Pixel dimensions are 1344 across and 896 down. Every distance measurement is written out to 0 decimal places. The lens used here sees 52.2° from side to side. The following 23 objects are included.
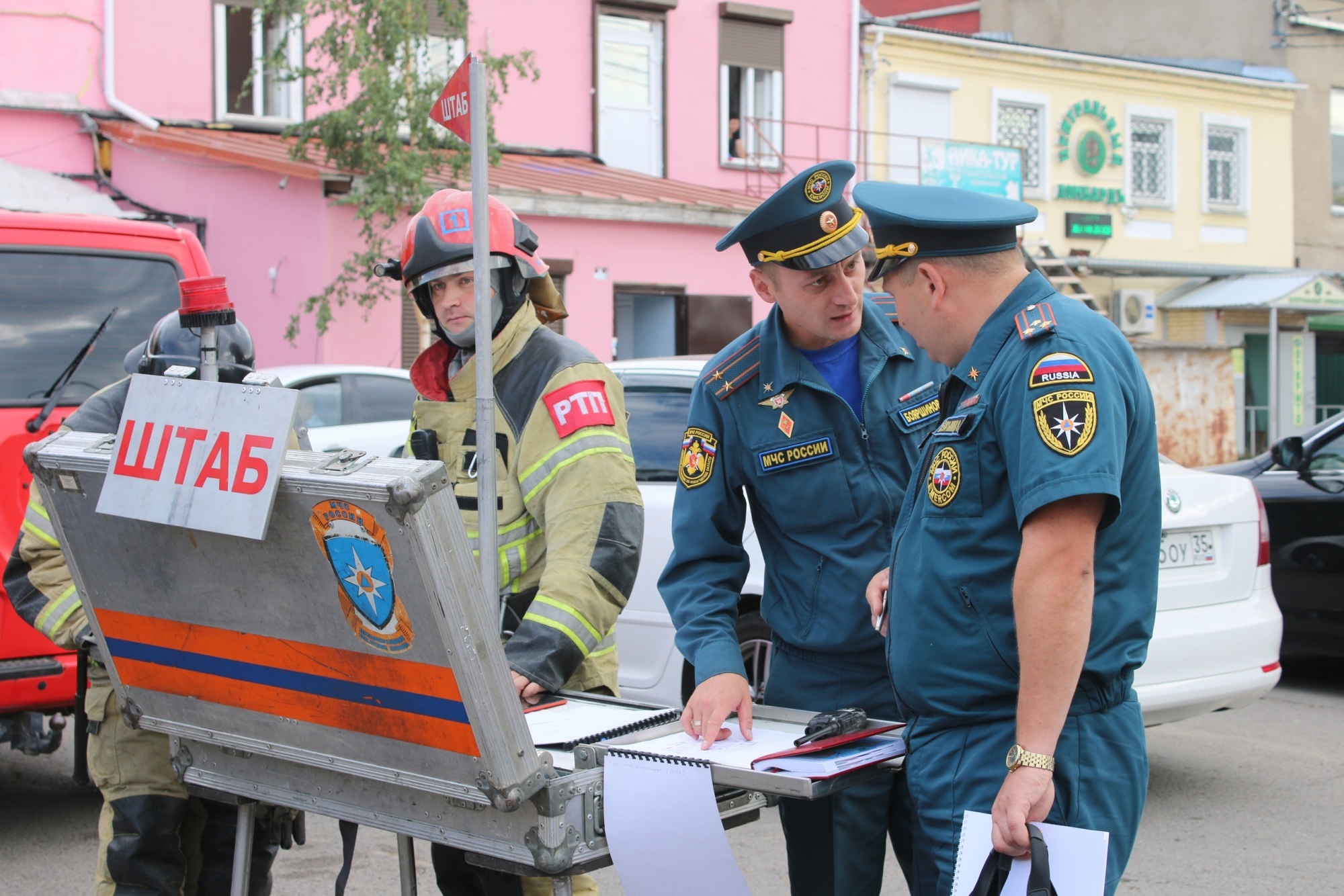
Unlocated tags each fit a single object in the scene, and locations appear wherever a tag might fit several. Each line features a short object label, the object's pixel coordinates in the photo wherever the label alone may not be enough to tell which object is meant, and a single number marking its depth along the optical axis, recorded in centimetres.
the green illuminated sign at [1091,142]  2227
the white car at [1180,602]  525
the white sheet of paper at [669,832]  219
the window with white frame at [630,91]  1855
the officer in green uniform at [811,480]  282
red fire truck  482
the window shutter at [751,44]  1944
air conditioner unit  2242
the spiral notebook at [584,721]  247
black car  737
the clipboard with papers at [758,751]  215
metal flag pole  278
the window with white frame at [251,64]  1573
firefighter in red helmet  278
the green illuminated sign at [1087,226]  2223
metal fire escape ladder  2133
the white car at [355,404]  987
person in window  1948
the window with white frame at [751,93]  1945
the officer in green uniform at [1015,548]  207
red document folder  230
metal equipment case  204
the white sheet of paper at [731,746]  232
